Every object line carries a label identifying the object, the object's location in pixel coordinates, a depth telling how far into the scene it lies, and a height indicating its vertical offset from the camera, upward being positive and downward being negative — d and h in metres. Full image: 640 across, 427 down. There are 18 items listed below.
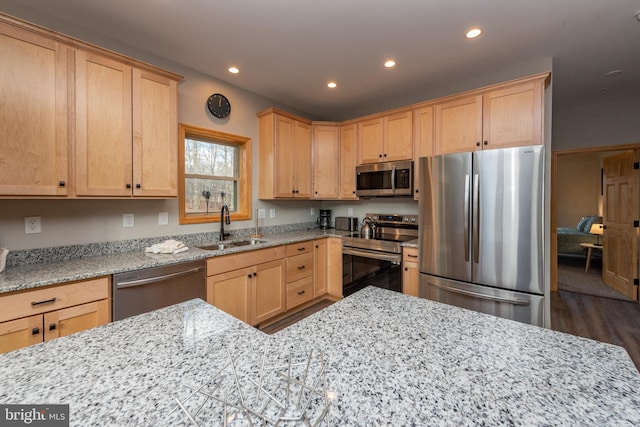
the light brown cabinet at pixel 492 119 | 2.41 +0.89
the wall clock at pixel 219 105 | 2.94 +1.17
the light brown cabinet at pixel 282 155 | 3.32 +0.71
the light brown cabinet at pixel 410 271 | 2.79 -0.64
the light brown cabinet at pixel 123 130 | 1.90 +0.62
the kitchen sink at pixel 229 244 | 2.77 -0.37
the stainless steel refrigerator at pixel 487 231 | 2.14 -0.18
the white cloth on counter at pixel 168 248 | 2.28 -0.32
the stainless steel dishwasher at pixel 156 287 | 1.82 -0.57
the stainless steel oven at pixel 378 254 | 2.91 -0.50
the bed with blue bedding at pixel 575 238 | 5.75 -0.60
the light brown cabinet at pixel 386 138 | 3.18 +0.89
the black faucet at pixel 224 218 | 2.95 -0.09
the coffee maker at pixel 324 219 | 4.28 -0.14
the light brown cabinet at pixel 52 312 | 1.47 -0.60
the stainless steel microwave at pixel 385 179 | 3.15 +0.38
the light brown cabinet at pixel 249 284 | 2.39 -0.71
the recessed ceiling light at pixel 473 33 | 2.16 +1.44
